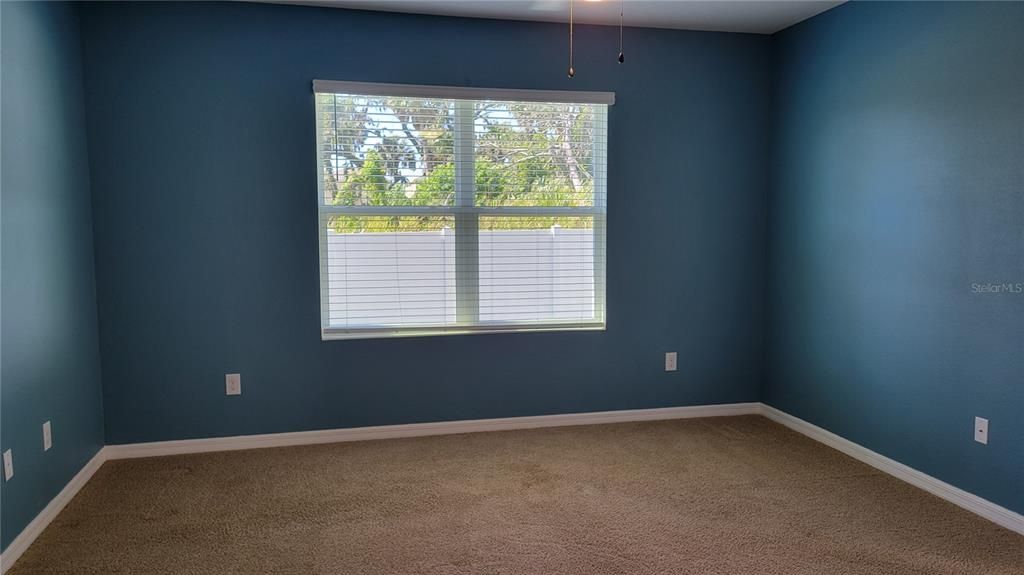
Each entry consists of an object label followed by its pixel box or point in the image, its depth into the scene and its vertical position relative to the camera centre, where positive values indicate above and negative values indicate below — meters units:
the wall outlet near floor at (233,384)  3.34 -0.82
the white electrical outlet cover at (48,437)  2.56 -0.86
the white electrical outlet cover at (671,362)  3.84 -0.81
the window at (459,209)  3.38 +0.14
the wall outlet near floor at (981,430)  2.57 -0.83
